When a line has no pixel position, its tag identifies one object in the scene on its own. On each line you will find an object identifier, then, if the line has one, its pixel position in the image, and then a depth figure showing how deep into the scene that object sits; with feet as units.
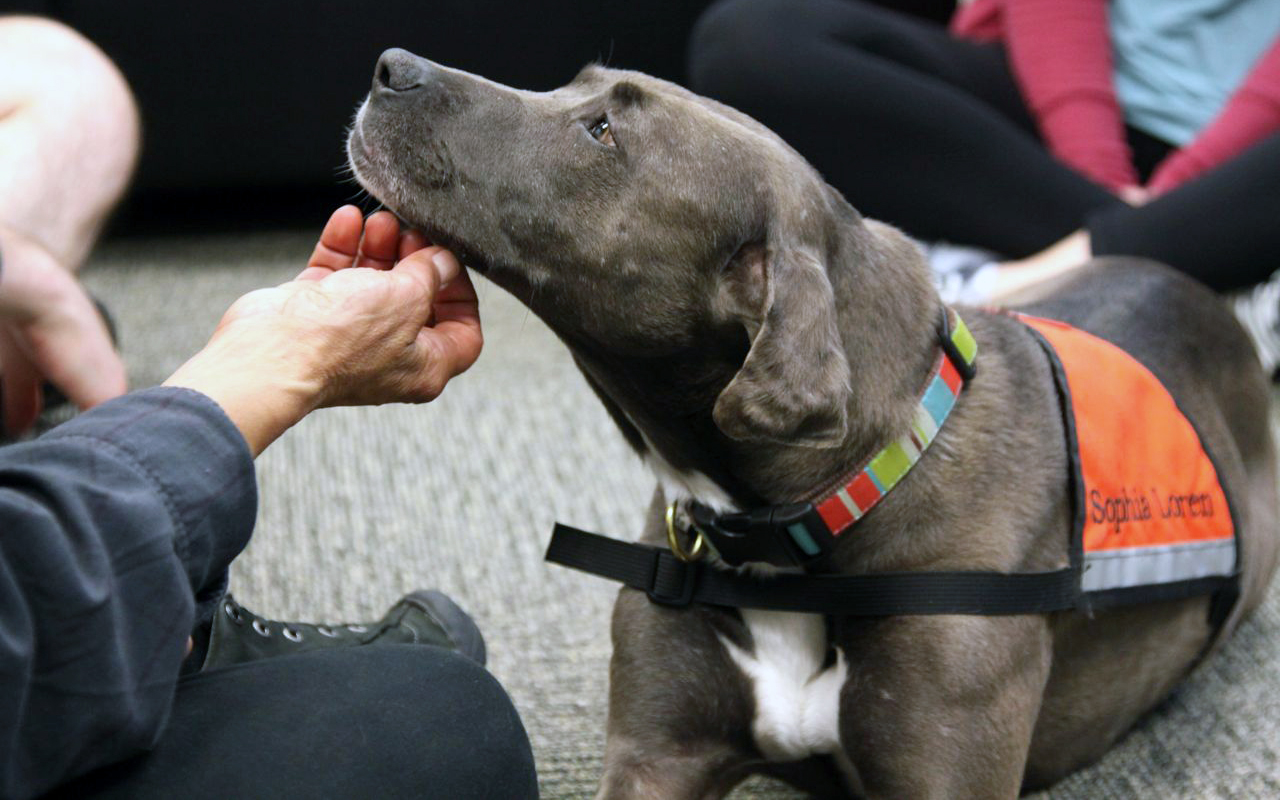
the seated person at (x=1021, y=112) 9.83
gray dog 4.74
